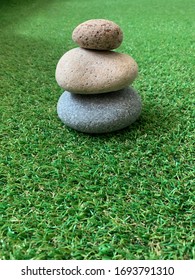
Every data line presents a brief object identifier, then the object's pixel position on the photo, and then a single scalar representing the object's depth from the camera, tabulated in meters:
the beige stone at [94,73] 0.22
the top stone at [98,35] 0.22
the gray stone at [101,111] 0.23
